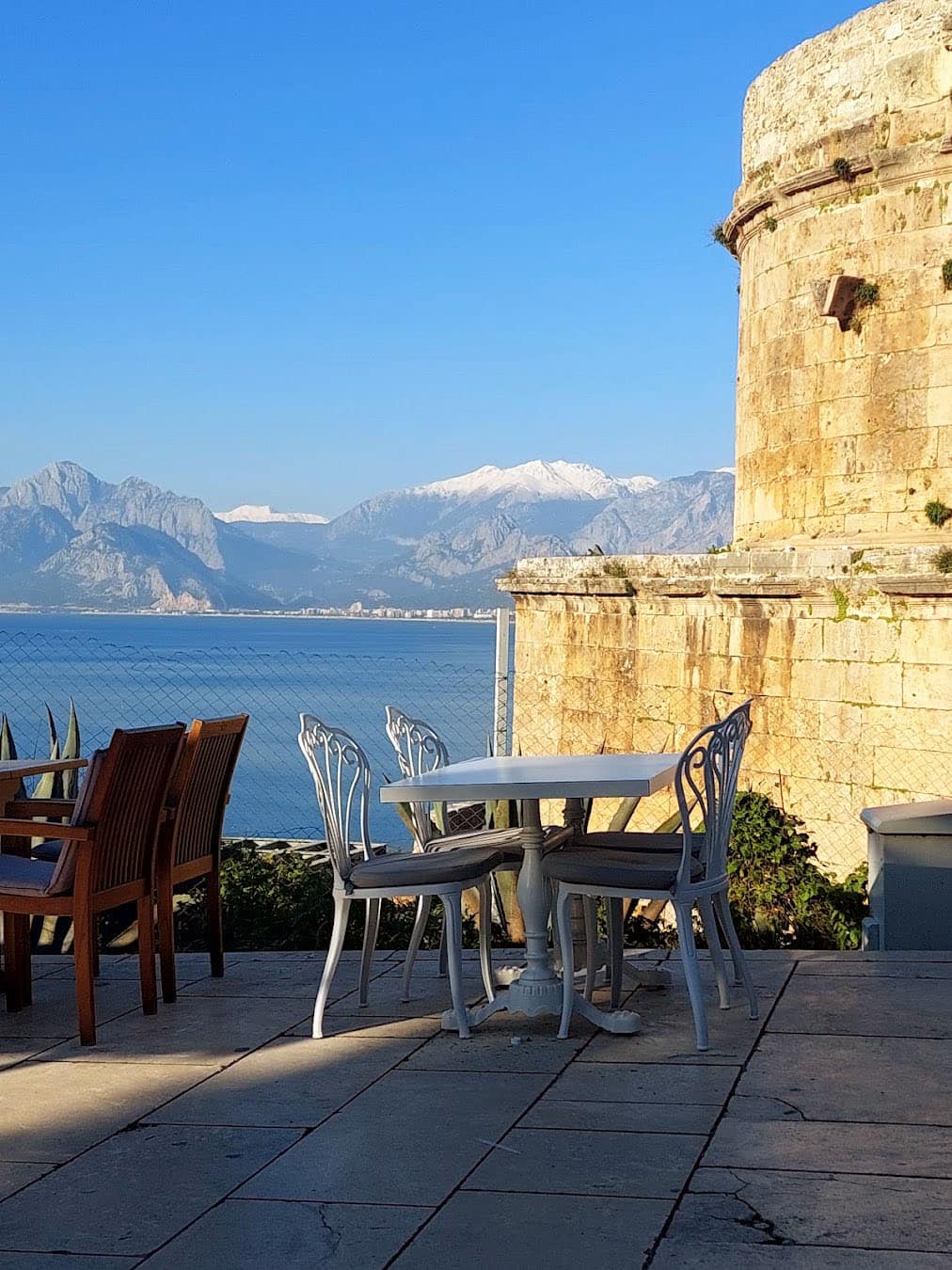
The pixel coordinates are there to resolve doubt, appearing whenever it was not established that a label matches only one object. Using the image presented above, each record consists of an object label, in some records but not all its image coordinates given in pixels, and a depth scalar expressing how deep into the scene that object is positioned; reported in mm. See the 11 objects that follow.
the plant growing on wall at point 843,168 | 11445
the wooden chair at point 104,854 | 4758
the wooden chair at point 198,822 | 5371
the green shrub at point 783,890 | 8047
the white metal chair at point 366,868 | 4820
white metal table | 4730
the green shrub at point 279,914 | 7219
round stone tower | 11094
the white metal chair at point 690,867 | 4648
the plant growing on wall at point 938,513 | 10938
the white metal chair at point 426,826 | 5445
